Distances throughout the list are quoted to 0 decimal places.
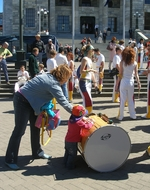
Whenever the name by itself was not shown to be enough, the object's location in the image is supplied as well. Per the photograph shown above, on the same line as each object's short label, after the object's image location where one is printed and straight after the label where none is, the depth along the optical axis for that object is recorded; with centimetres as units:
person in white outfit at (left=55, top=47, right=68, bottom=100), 1028
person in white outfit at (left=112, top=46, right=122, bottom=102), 1067
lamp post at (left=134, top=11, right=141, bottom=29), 4742
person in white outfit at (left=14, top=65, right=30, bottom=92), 1188
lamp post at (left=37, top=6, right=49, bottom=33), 4305
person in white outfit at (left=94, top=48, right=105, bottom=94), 1244
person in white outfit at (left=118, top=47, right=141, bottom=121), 802
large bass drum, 478
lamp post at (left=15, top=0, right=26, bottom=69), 1558
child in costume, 498
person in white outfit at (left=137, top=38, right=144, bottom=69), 1775
